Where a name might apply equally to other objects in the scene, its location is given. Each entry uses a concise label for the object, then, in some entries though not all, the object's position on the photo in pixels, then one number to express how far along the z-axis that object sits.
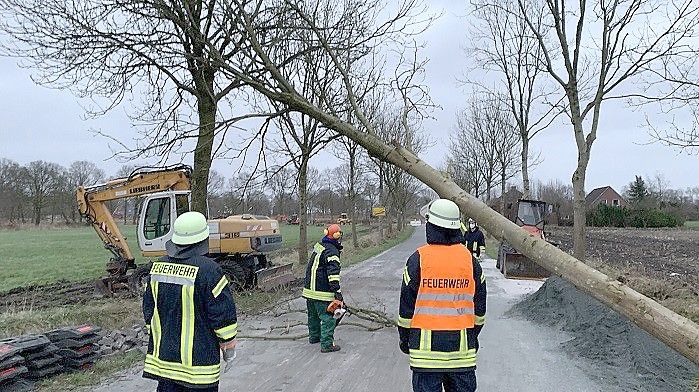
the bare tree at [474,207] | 4.15
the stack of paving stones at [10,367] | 5.93
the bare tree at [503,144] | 32.56
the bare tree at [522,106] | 23.96
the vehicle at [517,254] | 16.64
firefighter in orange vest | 4.40
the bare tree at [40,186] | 58.84
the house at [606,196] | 90.62
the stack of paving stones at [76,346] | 6.85
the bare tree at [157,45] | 8.33
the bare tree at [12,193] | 58.28
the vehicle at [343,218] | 68.04
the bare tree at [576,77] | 13.59
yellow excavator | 13.68
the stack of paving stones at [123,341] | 7.96
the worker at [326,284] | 7.81
